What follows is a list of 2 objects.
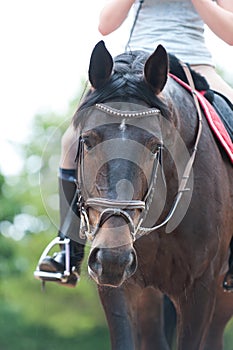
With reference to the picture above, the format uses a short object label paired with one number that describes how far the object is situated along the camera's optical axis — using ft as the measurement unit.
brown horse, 36.63
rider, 46.69
